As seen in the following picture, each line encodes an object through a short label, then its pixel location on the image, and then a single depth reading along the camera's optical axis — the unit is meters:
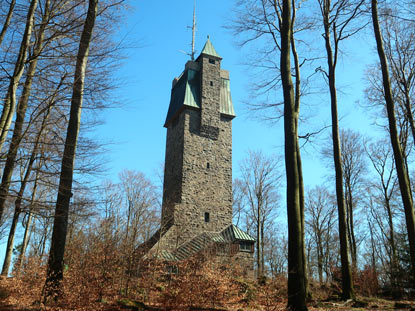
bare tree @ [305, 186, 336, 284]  26.19
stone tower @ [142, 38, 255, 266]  21.02
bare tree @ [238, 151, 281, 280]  25.05
